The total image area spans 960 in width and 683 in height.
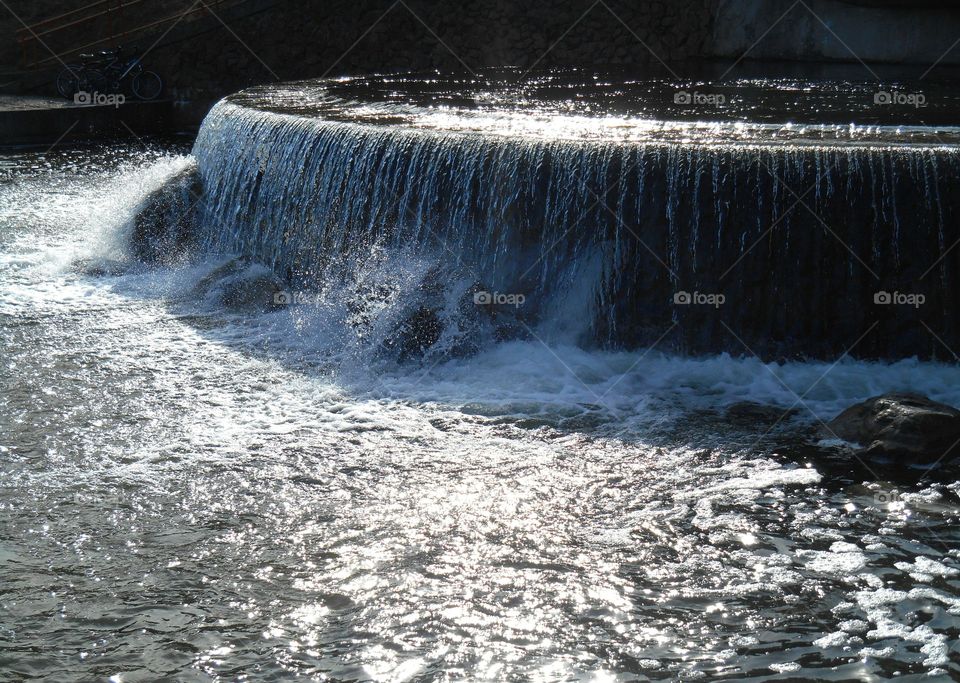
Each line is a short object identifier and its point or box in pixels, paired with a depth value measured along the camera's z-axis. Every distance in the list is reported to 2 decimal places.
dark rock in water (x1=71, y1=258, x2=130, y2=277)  10.08
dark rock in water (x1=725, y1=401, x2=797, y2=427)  6.63
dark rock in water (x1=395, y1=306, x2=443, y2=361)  7.95
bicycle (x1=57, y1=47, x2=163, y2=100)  17.42
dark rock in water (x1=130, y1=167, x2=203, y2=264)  10.65
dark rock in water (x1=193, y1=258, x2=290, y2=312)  9.27
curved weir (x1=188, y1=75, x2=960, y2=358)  7.45
